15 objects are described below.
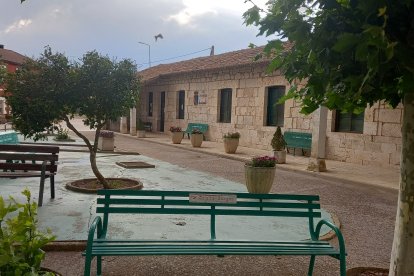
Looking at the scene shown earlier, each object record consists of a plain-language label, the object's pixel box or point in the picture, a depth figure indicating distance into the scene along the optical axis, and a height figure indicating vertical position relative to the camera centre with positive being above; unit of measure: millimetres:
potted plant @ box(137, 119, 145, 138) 20722 -881
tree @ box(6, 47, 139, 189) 5883 +341
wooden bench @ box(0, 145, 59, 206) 5531 -802
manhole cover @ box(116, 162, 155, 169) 9766 -1362
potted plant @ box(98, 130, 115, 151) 13125 -987
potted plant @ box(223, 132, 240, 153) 13633 -923
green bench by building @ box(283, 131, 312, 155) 13076 -727
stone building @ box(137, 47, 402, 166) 11203 +299
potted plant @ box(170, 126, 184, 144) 17116 -856
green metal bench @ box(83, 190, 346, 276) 3031 -1080
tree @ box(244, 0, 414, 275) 1543 +299
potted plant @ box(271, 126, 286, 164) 11609 -893
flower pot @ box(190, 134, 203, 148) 15648 -1006
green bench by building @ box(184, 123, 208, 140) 19030 -576
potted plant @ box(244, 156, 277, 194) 6410 -957
